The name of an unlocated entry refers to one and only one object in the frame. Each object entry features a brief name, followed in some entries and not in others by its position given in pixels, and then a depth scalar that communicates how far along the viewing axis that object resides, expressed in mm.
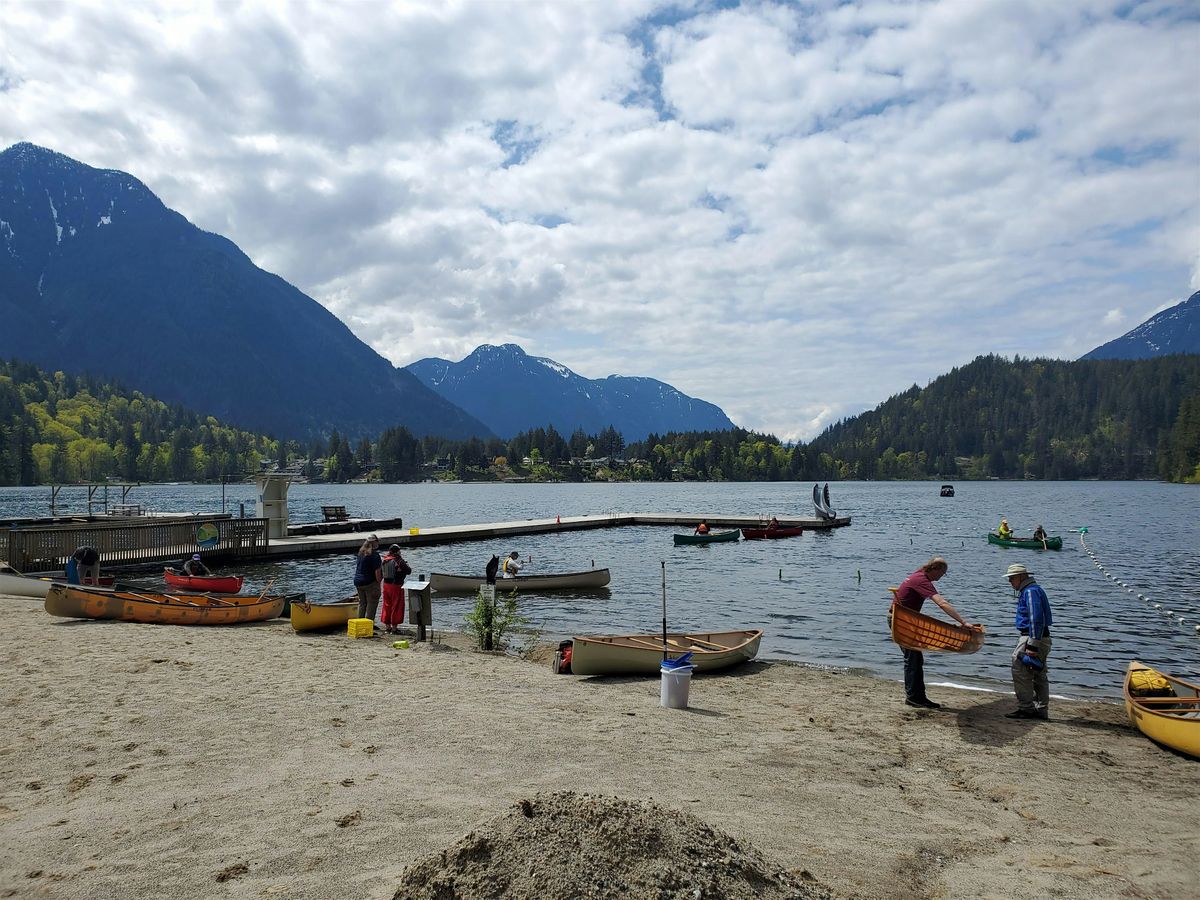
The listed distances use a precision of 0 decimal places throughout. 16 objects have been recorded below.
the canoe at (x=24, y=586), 23516
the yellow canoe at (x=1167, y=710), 10320
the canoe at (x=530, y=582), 29719
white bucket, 11984
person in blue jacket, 11570
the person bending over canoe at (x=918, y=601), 11992
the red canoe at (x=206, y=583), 22562
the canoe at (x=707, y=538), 52250
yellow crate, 17688
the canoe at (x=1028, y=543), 49438
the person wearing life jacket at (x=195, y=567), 24500
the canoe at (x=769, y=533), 57675
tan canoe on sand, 14359
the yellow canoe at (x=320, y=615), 18516
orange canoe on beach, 17984
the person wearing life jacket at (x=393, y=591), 18484
